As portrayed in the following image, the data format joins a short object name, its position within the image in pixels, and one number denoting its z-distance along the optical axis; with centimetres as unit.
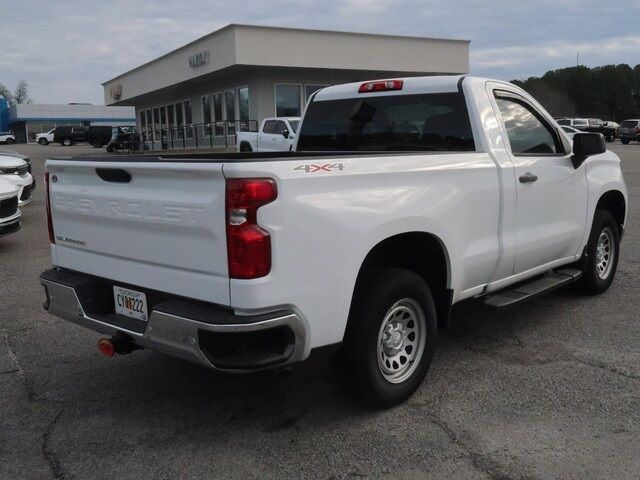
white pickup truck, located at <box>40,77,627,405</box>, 306
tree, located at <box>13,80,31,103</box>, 12094
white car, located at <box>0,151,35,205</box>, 1135
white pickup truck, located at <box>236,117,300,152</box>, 2087
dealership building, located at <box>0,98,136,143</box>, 8408
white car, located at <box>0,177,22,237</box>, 878
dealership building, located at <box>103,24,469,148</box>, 2795
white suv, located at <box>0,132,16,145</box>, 6429
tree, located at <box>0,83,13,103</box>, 11109
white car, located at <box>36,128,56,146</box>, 6519
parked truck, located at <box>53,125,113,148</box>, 5956
